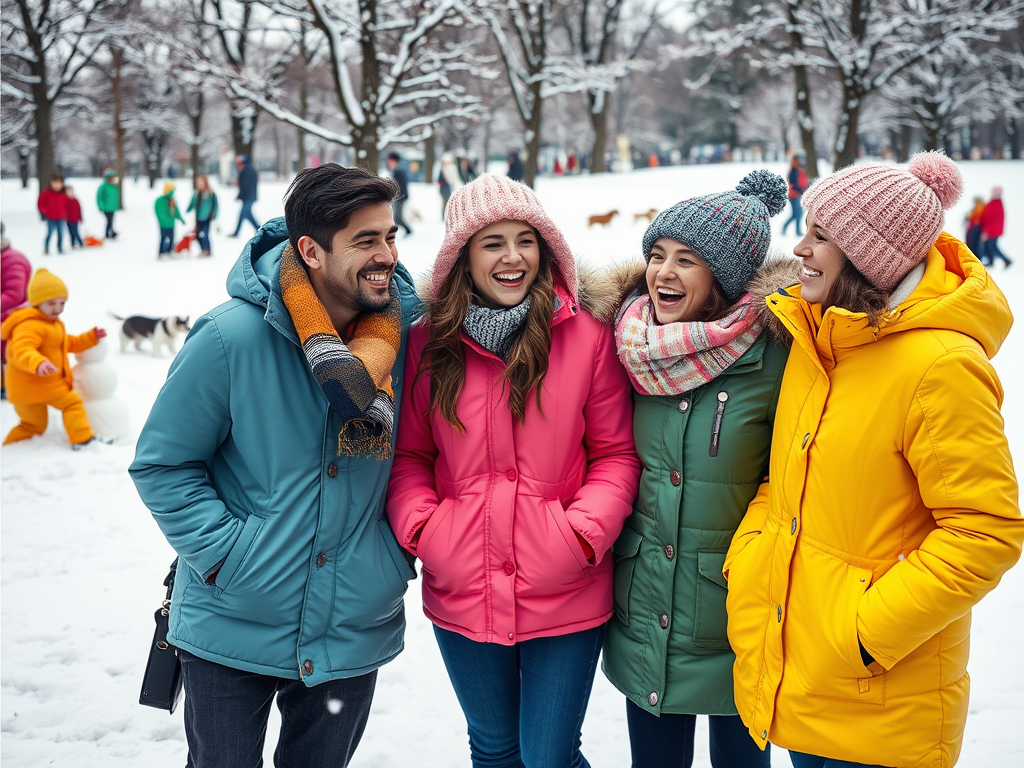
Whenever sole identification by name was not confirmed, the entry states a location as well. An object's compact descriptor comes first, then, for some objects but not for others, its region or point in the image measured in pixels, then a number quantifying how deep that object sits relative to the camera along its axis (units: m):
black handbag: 2.53
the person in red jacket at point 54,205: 17.50
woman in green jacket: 2.38
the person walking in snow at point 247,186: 17.25
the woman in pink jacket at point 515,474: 2.46
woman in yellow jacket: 1.88
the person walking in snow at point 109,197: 19.03
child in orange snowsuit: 6.84
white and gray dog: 9.81
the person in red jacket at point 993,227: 14.34
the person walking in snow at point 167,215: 16.16
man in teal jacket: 2.20
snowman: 7.26
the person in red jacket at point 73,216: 18.05
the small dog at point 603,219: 17.36
